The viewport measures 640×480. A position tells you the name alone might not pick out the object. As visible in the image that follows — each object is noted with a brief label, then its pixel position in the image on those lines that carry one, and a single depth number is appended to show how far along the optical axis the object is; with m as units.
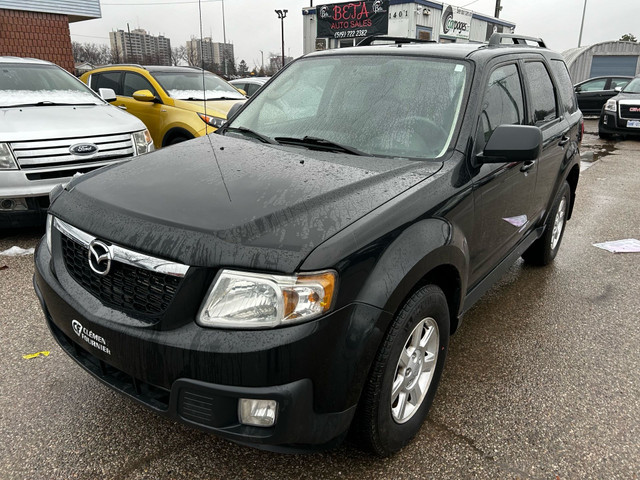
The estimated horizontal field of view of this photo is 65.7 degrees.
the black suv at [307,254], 1.61
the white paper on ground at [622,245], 4.87
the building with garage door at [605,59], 28.42
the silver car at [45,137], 4.15
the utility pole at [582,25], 40.94
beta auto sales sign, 27.31
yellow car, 6.46
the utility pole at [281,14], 29.69
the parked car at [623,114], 12.13
